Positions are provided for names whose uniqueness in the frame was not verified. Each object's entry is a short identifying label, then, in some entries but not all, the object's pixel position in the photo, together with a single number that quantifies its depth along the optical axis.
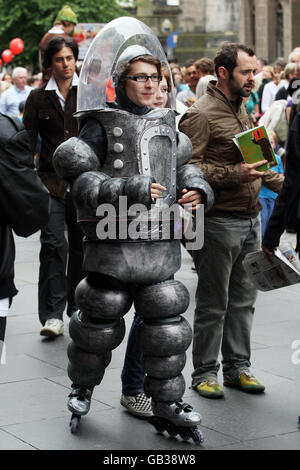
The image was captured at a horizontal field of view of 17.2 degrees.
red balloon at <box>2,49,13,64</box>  24.70
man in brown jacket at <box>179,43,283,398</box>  5.67
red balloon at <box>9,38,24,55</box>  24.12
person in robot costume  4.80
